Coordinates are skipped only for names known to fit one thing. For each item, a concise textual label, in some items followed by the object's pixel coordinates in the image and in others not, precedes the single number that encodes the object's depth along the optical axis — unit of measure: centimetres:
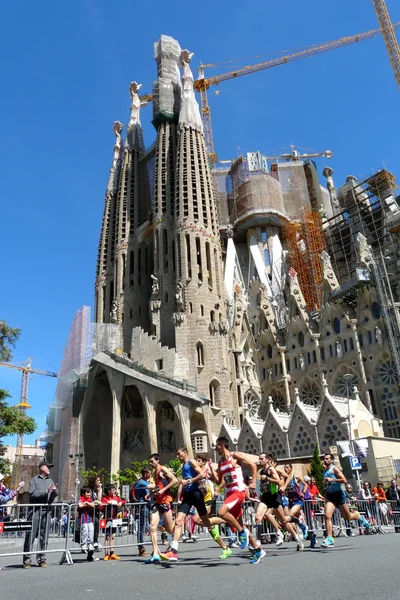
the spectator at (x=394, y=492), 1195
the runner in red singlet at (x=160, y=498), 647
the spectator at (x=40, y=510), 729
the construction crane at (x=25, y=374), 7938
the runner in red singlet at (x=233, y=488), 601
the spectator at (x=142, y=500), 835
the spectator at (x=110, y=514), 786
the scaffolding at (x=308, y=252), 4344
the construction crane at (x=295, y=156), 5900
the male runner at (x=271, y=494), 731
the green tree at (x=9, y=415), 1695
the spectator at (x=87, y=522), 772
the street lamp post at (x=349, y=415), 1529
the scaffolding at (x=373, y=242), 3136
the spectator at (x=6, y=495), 945
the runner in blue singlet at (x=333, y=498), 745
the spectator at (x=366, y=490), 1571
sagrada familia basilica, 3167
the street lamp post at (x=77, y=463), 3300
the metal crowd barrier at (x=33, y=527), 729
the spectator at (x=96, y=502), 818
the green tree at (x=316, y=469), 2056
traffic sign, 1545
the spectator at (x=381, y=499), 1165
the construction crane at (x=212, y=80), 6009
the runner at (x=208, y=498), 629
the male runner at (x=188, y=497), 623
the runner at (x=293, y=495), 793
